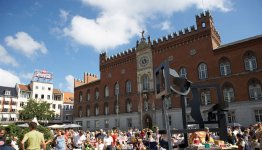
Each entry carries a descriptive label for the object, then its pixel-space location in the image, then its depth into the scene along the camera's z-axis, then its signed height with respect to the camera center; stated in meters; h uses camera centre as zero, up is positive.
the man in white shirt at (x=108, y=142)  15.23 -1.99
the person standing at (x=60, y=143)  11.03 -1.40
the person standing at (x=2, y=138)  6.66 -0.68
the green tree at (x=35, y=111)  51.41 +0.66
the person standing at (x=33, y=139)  6.62 -0.70
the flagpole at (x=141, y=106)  36.31 +0.63
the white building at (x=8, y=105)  57.16 +2.48
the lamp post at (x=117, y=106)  40.44 +0.86
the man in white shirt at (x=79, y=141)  16.10 -1.98
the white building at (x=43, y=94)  62.82 +5.45
